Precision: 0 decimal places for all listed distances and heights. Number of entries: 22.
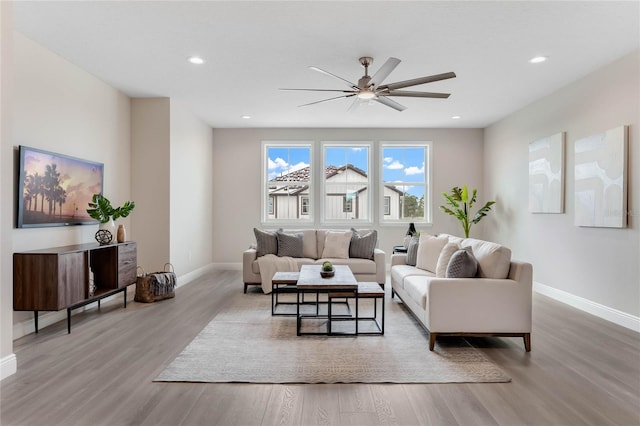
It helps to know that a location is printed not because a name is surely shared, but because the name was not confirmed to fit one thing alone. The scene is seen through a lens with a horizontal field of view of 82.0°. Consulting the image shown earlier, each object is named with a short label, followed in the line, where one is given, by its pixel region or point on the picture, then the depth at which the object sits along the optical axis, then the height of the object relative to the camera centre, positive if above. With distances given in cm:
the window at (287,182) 766 +61
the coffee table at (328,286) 346 -70
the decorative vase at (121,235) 455 -30
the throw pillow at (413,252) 480 -53
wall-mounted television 352 +25
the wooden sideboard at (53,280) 331 -64
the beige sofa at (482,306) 309 -79
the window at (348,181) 765 +63
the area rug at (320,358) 259 -117
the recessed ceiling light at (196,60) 400 +168
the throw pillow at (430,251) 440 -49
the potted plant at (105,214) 431 -4
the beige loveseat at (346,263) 543 -78
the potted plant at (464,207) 687 +9
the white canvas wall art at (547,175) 492 +53
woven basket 475 -100
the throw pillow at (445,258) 355 -46
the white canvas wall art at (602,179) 388 +37
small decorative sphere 430 -31
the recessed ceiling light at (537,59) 394 +166
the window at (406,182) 764 +61
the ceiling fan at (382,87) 328 +123
